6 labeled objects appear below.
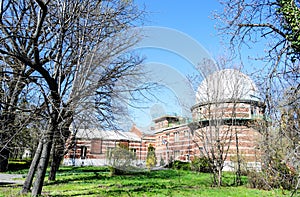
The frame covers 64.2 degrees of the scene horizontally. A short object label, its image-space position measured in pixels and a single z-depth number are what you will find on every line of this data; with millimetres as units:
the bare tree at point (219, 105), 11941
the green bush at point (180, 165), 22788
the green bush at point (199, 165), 19344
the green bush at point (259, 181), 8641
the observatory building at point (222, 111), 11859
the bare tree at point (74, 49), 6387
